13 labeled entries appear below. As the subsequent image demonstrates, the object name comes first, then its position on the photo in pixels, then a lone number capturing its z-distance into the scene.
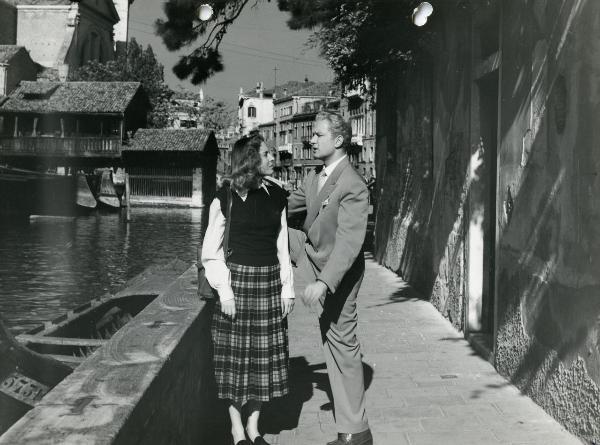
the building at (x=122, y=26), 79.94
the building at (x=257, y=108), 123.75
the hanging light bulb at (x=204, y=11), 9.27
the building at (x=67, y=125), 52.12
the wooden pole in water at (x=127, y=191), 34.39
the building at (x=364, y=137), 70.94
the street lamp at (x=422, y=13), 8.20
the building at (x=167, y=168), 53.09
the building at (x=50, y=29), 65.19
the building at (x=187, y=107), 62.01
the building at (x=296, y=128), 96.31
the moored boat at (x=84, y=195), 38.84
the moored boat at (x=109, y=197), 42.69
